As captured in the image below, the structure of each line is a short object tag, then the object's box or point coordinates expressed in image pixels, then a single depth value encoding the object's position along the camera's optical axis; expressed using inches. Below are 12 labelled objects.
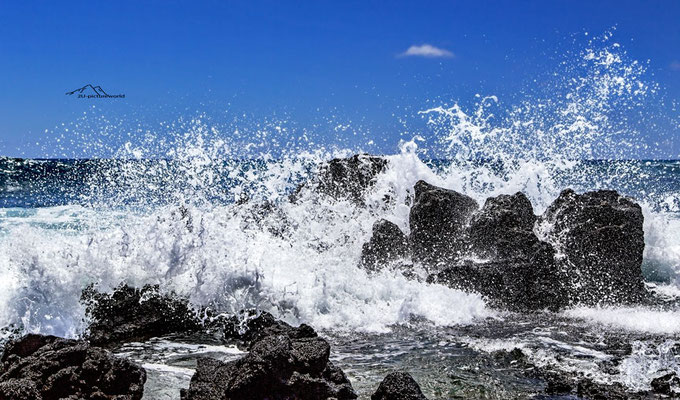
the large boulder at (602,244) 323.0
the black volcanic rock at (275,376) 159.2
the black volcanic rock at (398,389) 161.5
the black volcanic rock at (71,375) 164.9
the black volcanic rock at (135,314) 249.3
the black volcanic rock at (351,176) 423.8
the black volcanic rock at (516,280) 301.3
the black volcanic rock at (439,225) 344.5
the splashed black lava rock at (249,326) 225.3
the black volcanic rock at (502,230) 323.3
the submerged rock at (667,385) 183.5
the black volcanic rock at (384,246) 348.2
